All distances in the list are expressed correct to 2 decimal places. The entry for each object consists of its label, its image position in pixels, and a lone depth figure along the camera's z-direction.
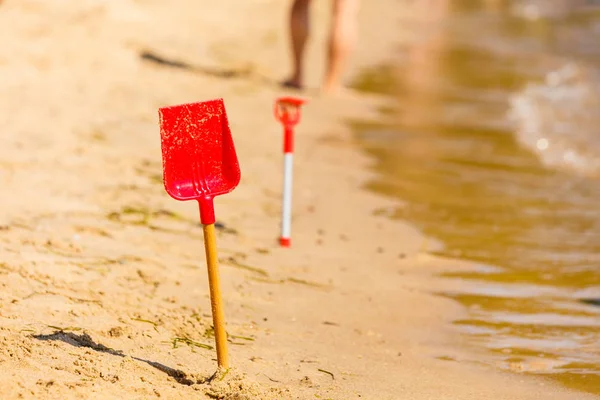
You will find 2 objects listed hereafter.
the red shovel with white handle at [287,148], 8.22
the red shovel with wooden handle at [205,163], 5.24
